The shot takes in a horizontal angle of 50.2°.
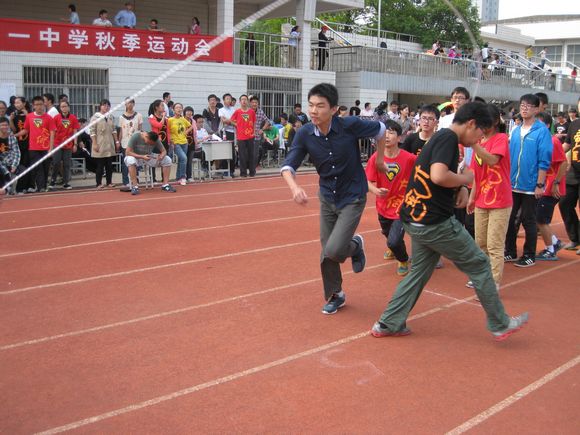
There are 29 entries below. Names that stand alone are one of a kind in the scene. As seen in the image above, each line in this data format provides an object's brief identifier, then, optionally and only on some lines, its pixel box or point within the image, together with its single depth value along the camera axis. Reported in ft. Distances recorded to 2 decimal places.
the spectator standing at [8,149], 37.83
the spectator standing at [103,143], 44.65
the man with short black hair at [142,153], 42.37
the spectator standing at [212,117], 54.44
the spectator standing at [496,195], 20.62
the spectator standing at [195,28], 68.95
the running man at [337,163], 17.66
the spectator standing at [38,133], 41.68
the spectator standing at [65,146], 43.62
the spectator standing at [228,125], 54.65
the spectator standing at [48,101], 45.43
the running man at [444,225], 15.49
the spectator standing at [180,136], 46.62
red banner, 50.75
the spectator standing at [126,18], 61.93
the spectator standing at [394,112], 56.83
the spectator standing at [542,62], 140.50
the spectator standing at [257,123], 53.93
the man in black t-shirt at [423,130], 23.11
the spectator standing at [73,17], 59.68
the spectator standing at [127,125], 45.24
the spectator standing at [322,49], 79.41
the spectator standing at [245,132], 51.34
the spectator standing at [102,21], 58.29
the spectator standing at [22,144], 42.14
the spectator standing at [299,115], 63.36
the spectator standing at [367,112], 69.26
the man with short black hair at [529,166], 23.93
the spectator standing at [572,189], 27.25
